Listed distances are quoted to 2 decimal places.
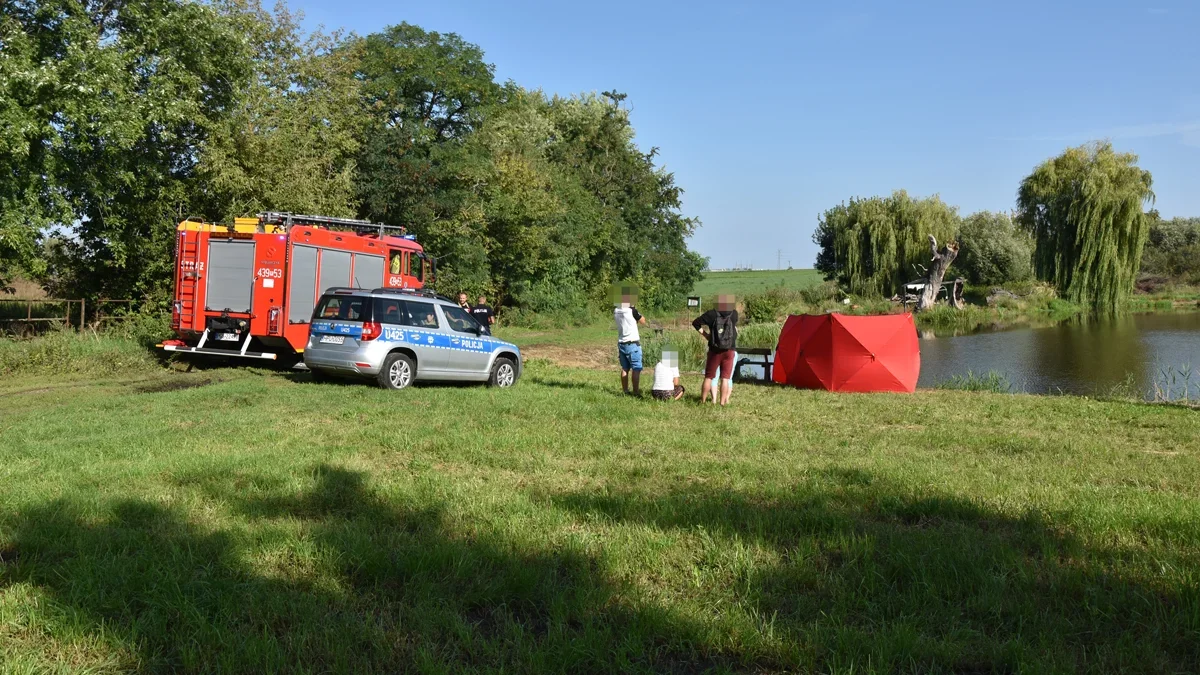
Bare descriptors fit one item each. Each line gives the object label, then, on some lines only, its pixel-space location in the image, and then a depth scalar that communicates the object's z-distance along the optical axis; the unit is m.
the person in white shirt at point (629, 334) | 12.23
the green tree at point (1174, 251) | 74.69
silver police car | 13.45
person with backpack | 11.37
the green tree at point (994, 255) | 60.69
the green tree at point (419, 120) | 29.52
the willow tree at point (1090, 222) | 43.53
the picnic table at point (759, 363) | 17.25
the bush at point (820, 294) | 52.16
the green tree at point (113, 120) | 16.02
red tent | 14.41
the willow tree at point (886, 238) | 54.62
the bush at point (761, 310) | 43.25
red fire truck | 16.55
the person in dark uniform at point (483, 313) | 18.14
